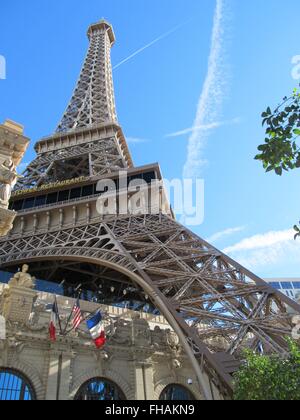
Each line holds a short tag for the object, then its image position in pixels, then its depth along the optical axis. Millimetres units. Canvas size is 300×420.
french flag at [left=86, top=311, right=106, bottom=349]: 19453
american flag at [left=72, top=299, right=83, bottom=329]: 20344
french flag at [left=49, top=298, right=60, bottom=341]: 19656
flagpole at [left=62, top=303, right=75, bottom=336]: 21216
